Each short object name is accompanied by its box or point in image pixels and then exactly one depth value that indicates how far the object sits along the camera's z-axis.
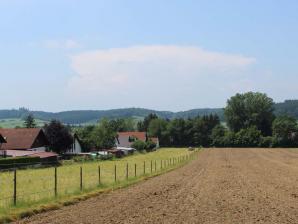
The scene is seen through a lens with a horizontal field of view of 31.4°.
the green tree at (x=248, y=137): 161.36
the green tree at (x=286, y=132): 157.00
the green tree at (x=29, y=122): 170.74
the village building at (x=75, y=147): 114.61
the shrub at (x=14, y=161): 58.30
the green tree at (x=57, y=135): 100.94
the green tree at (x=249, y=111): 184.98
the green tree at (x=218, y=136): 169.62
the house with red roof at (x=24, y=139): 89.31
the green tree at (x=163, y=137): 194.50
